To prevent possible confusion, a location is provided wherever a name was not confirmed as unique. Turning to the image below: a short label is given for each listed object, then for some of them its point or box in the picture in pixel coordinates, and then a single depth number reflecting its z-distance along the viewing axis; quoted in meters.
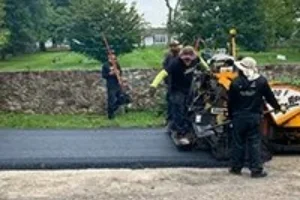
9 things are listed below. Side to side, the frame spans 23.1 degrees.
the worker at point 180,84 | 12.09
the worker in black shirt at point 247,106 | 9.91
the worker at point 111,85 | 16.70
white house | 57.00
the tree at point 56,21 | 60.52
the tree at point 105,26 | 38.59
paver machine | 10.91
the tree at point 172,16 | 32.27
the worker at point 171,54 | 12.86
